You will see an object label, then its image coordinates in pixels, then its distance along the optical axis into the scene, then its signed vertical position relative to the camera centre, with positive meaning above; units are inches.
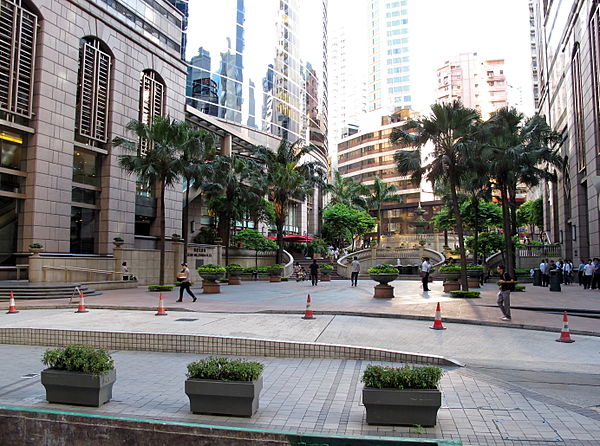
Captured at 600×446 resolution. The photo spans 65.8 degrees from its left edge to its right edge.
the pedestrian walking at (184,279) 708.7 -36.8
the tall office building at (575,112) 1143.6 +420.1
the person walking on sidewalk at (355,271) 1122.0 -35.6
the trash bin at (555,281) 935.0 -47.2
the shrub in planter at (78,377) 222.1 -58.7
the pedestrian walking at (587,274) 997.8 -35.7
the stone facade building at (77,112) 1084.5 +367.2
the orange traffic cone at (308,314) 525.0 -65.7
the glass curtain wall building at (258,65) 2156.0 +1000.7
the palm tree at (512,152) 997.2 +246.0
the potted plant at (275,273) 1360.7 -50.9
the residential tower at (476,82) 5022.1 +1927.3
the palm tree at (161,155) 1002.8 +218.9
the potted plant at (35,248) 971.9 +13.5
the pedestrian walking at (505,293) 512.4 -40.1
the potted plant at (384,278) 776.9 -36.1
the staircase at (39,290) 818.8 -65.4
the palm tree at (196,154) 1057.5 +237.1
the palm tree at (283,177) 1524.4 +264.7
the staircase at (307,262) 1552.2 -23.2
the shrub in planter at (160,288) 974.7 -68.9
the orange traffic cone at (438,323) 471.5 -67.6
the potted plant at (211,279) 933.8 -47.8
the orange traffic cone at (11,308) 611.1 -70.9
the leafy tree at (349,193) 2871.6 +402.0
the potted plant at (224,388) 207.9 -59.5
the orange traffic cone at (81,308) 591.8 -68.1
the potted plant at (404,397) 196.4 -59.5
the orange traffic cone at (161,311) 563.1 -68.0
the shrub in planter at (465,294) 808.3 -64.7
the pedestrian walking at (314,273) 1166.5 -42.4
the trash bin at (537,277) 1152.2 -49.5
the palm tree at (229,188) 1363.2 +212.7
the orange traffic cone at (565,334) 420.2 -70.0
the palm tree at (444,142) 834.2 +212.7
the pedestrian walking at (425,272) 956.6 -31.5
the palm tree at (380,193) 2787.9 +385.2
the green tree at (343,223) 2363.4 +173.9
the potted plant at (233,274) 1233.4 -49.2
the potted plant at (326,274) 1398.9 -54.0
